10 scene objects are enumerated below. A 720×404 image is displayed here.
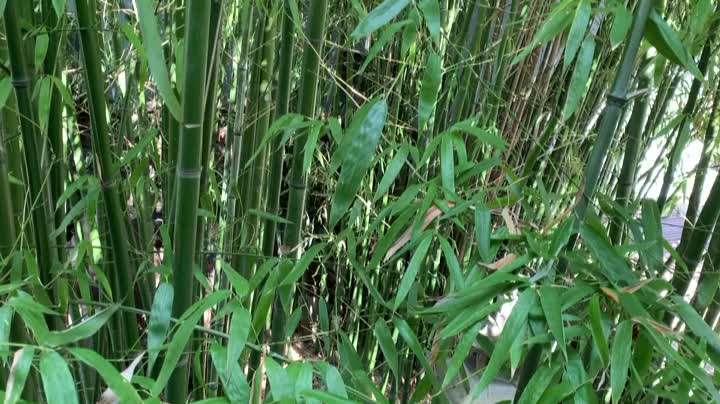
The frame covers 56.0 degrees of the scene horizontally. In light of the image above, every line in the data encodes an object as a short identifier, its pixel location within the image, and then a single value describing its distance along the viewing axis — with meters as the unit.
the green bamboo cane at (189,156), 0.62
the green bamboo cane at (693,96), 0.96
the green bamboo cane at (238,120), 1.11
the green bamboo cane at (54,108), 0.91
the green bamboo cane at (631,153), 0.93
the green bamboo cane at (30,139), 0.77
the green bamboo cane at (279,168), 0.94
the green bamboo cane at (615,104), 0.65
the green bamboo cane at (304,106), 0.88
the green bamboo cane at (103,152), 0.78
